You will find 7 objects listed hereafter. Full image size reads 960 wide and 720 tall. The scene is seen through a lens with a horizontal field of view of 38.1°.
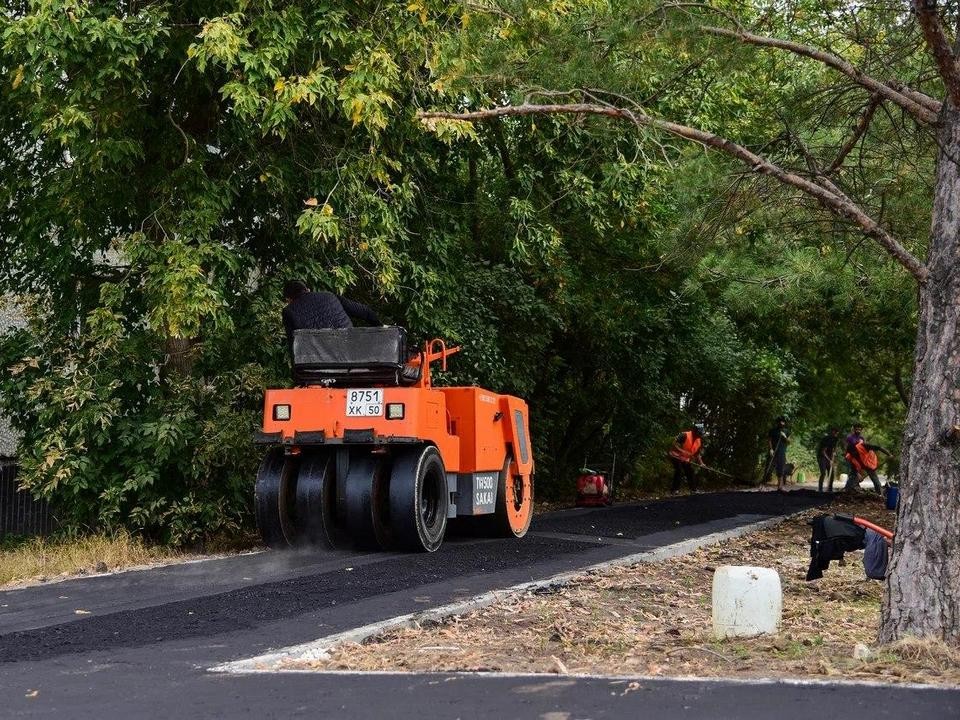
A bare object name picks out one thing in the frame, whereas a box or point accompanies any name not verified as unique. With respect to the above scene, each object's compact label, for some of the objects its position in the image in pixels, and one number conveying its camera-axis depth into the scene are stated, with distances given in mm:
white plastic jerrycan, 8859
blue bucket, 21750
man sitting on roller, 15133
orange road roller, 14594
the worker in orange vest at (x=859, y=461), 32844
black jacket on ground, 9359
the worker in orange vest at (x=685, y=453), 35062
